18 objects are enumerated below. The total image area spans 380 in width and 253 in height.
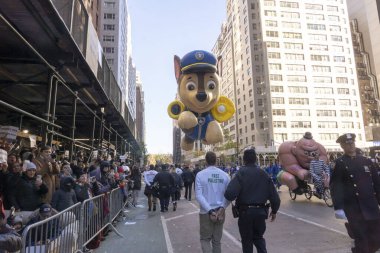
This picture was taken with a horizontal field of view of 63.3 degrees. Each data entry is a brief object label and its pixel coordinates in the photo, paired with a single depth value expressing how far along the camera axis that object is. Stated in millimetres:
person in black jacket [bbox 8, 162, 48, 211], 5684
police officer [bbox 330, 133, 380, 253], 4191
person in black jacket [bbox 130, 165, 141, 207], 15122
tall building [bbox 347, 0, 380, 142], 85500
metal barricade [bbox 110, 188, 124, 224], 8911
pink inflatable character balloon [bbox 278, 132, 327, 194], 13031
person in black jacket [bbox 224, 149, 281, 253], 4422
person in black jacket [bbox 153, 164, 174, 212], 12250
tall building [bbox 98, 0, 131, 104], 63309
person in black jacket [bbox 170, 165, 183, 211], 12531
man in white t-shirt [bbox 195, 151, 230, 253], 4762
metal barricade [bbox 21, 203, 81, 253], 3889
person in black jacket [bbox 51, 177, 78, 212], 5934
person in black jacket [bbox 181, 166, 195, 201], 16688
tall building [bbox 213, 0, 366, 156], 65688
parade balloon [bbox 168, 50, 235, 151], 10961
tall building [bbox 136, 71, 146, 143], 135175
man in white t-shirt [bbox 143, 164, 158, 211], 12813
